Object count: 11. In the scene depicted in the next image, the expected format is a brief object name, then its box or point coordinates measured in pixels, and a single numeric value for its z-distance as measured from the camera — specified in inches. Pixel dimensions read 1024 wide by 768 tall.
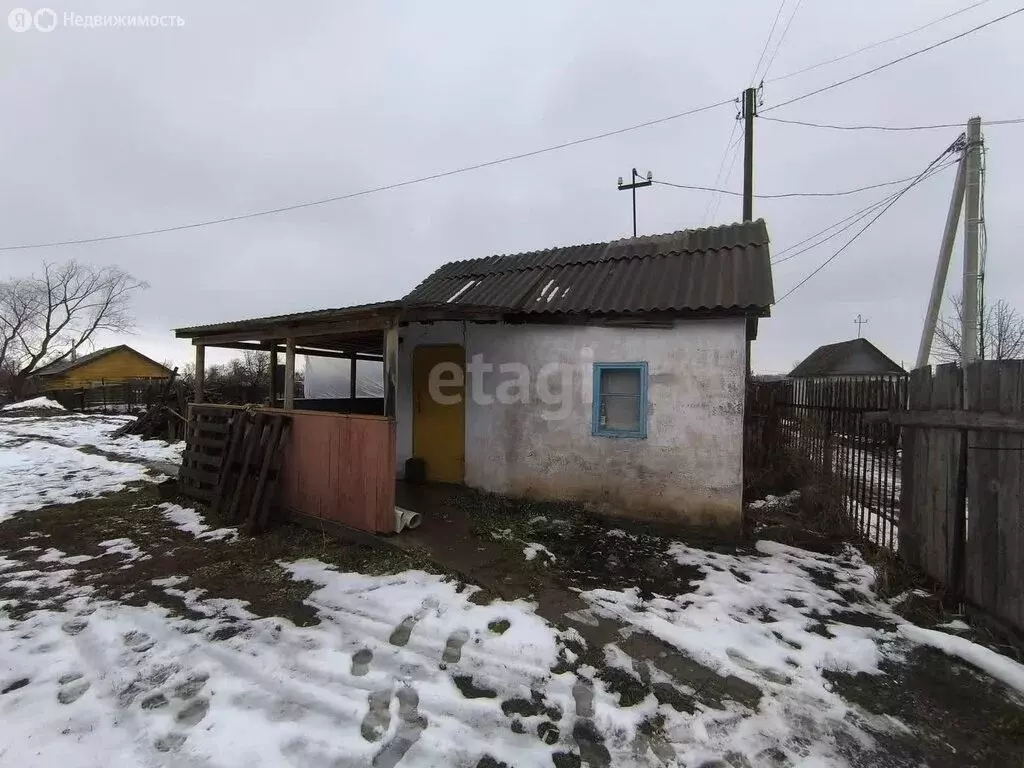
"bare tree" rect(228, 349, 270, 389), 769.6
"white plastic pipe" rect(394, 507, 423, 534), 199.5
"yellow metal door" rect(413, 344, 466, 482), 283.0
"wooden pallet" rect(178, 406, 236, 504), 248.8
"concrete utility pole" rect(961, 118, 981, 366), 243.6
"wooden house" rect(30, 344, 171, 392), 1475.1
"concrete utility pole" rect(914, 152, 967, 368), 302.2
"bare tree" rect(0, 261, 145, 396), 1513.3
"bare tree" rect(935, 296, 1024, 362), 836.6
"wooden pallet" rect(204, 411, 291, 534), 217.8
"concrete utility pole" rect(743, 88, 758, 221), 422.3
